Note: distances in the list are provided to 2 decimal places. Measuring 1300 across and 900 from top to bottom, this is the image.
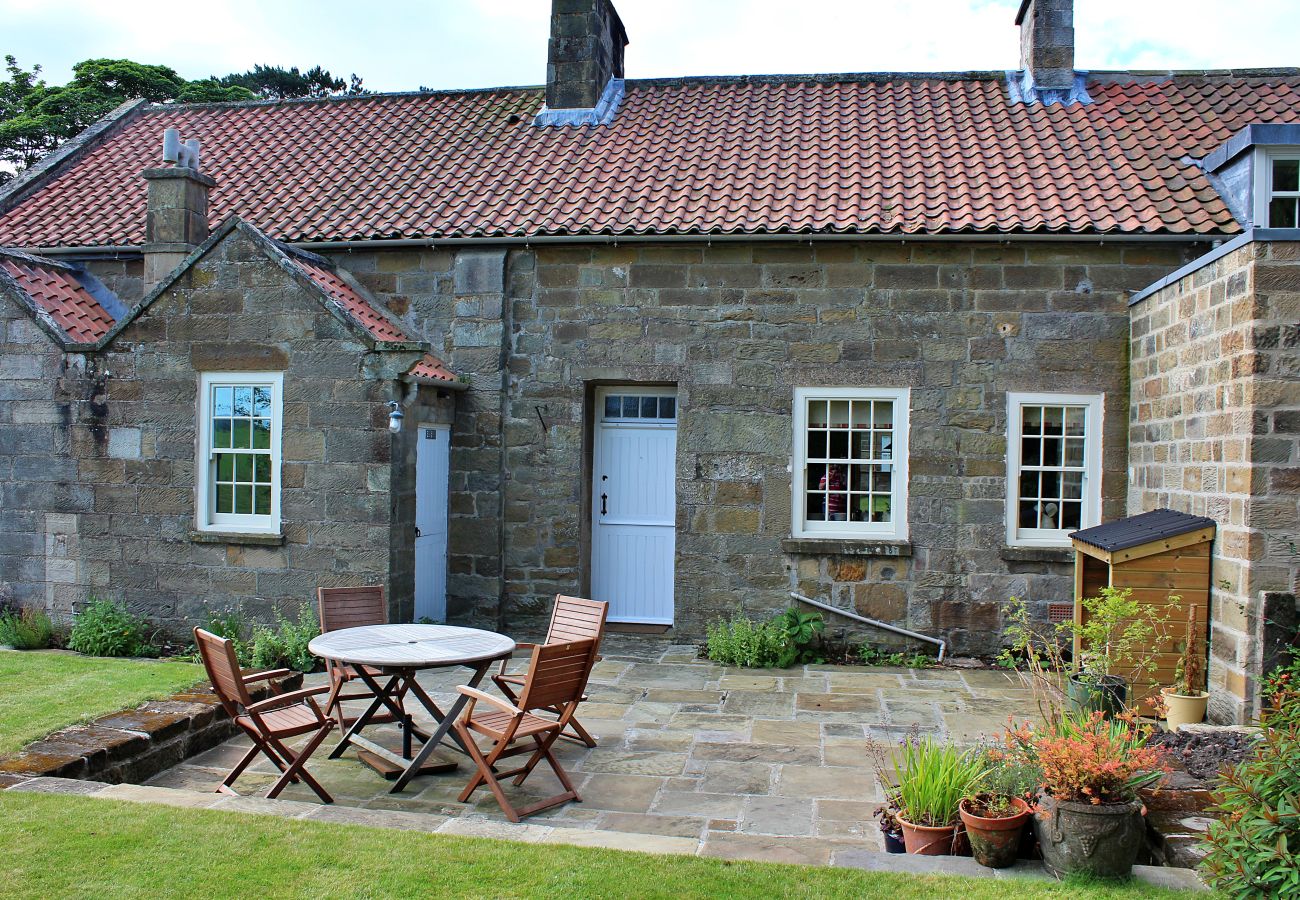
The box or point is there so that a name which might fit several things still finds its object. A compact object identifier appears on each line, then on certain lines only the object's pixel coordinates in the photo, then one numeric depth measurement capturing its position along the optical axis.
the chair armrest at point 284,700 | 5.89
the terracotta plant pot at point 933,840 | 4.98
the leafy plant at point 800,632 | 9.76
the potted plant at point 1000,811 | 4.78
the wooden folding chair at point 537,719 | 5.70
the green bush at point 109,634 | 9.79
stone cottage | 9.73
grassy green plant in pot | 4.99
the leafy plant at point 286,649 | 8.95
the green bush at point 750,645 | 9.66
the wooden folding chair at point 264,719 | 5.71
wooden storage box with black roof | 7.67
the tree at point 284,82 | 32.34
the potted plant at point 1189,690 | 7.35
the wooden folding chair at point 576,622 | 7.02
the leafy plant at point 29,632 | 9.99
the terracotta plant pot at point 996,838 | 4.77
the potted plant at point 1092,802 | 4.62
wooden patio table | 6.08
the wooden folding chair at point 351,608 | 7.43
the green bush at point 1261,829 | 4.05
